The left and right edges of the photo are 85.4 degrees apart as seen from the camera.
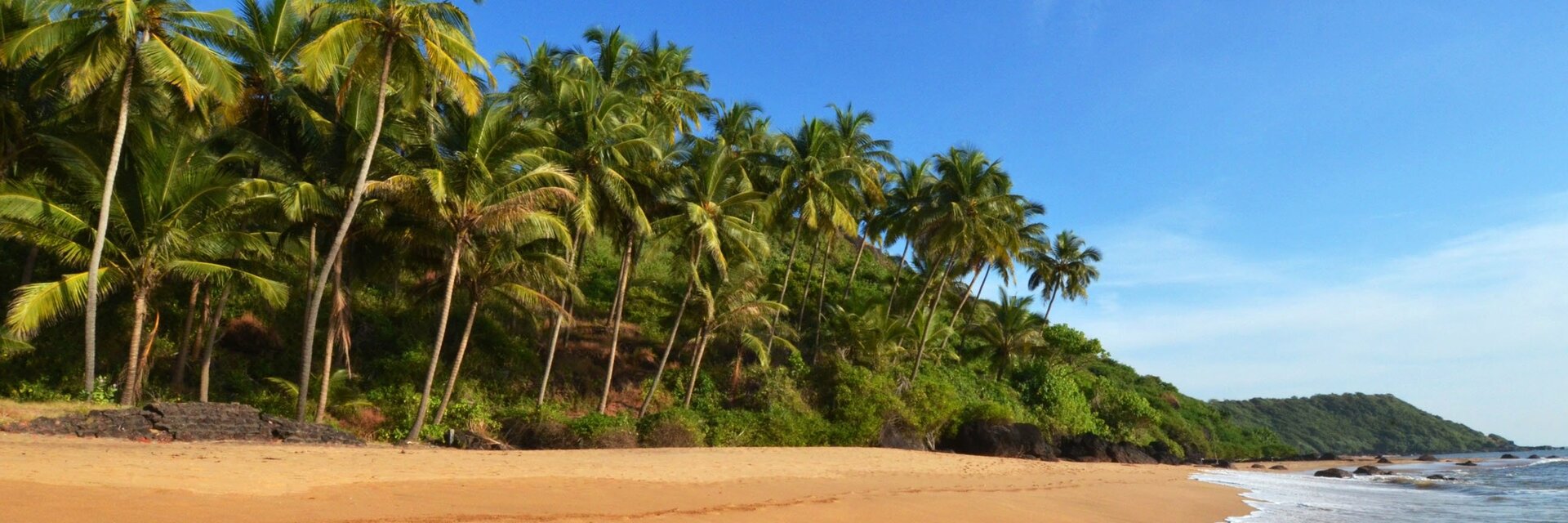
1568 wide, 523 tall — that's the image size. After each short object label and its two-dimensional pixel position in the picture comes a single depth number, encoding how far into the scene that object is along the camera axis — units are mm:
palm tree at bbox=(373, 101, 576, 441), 14766
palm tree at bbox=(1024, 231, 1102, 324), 43969
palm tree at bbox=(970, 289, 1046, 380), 37406
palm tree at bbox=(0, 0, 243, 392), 12812
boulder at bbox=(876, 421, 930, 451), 22312
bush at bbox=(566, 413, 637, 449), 16719
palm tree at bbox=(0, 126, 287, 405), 13188
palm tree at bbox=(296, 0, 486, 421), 13961
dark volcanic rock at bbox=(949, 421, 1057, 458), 25031
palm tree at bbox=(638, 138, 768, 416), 20500
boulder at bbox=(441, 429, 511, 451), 15666
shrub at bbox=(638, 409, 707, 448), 17562
